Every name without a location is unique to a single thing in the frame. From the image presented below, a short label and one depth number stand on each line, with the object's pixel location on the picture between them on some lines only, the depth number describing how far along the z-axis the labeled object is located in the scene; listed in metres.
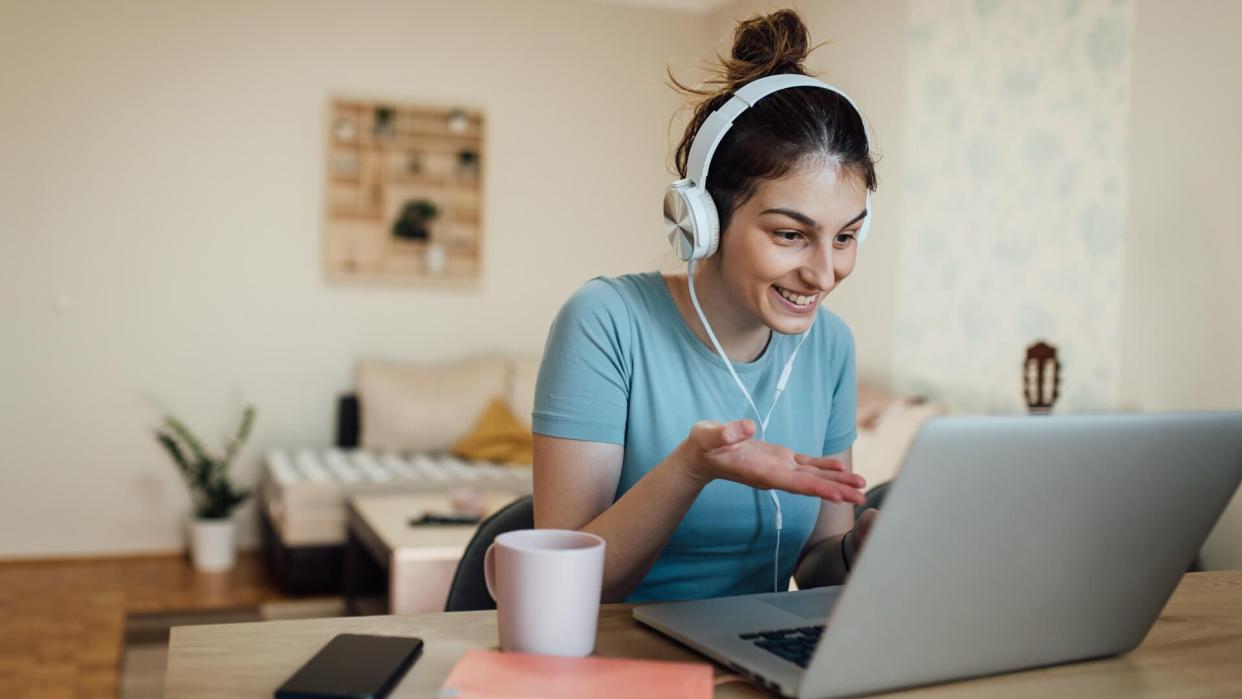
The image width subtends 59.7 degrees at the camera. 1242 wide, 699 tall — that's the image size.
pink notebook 0.70
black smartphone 0.69
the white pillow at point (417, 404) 4.56
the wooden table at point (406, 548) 2.82
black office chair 1.16
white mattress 3.75
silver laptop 0.67
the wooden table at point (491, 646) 0.74
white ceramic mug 0.76
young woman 1.13
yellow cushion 4.43
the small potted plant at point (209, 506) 4.23
